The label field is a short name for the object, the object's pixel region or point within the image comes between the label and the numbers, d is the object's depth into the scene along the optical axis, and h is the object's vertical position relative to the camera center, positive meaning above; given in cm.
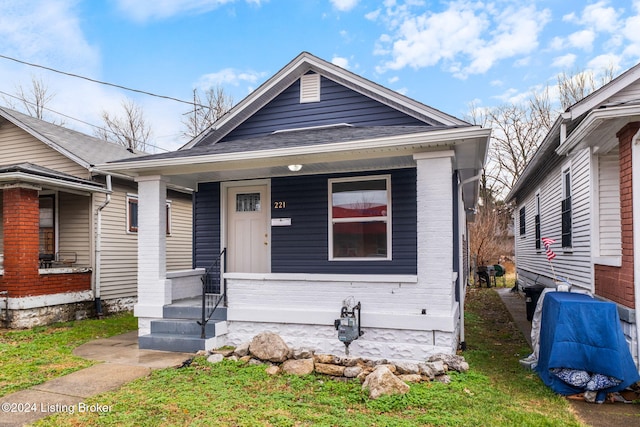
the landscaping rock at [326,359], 543 -162
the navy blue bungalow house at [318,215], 561 +18
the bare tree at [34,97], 2297 +690
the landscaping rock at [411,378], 486 -166
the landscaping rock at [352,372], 501 -163
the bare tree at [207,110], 2491 +661
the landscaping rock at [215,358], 563 -167
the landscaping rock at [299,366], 516 -163
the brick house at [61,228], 844 -1
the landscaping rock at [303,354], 562 -160
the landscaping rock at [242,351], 578 -161
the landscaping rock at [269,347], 550 -151
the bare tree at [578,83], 2414 +803
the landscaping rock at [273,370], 516 -167
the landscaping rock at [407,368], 511 -163
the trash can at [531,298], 909 -147
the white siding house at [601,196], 471 +43
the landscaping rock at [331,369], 506 -163
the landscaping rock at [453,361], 522 -160
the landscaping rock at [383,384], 442 -159
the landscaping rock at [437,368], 501 -159
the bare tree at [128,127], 2642 +610
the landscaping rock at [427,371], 496 -162
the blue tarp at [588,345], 442 -121
